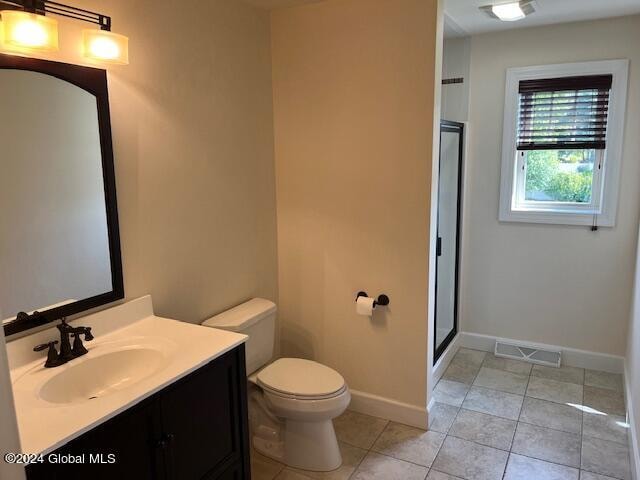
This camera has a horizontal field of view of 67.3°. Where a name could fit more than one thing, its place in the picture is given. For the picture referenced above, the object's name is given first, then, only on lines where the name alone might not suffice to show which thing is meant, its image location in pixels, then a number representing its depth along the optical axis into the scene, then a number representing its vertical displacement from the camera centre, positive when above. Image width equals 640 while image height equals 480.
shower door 3.29 -0.45
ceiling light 2.66 +0.91
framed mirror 1.61 -0.07
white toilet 2.34 -1.10
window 3.18 +0.19
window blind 3.21 +0.39
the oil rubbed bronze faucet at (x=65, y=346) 1.67 -0.61
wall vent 3.55 -1.37
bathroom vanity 1.33 -0.73
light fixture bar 1.52 +0.56
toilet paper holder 2.76 -0.74
